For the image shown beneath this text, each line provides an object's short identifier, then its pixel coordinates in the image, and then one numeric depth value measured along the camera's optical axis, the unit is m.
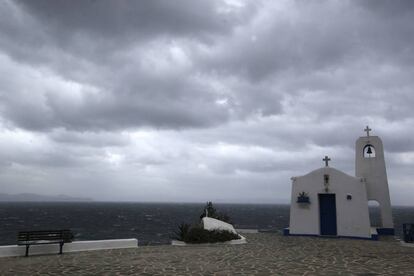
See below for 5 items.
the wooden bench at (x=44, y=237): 12.54
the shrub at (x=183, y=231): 16.91
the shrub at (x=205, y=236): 16.47
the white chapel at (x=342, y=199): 18.86
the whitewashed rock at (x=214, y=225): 17.22
